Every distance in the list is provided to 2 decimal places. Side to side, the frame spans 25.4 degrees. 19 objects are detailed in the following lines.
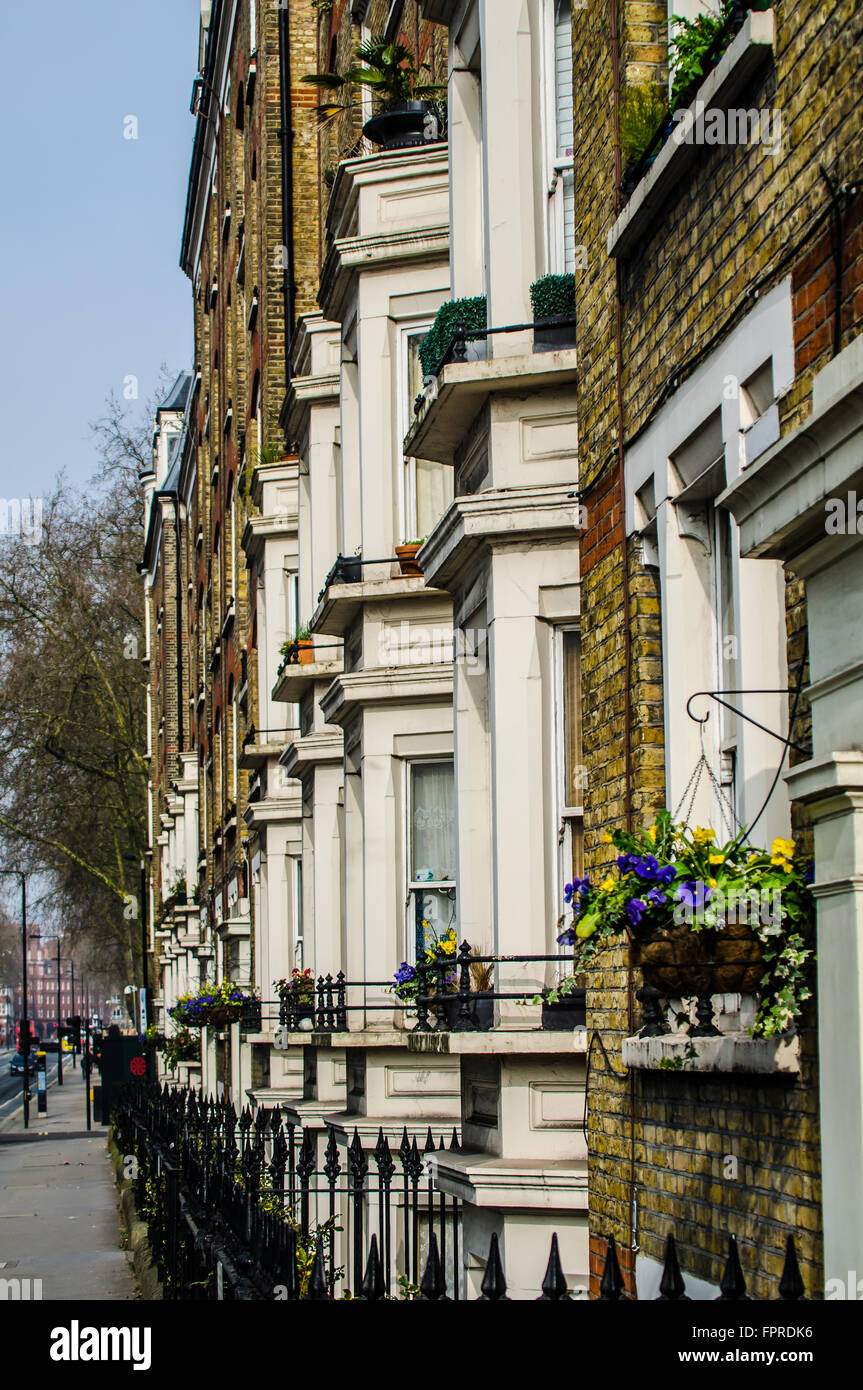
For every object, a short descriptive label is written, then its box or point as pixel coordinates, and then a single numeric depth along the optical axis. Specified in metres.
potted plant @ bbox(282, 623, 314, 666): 18.52
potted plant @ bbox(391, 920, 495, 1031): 10.02
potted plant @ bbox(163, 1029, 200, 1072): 40.09
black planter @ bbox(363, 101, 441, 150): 14.30
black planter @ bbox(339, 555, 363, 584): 14.35
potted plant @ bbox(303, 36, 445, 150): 13.58
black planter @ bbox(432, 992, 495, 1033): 9.95
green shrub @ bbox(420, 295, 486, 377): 10.41
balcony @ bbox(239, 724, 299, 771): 24.16
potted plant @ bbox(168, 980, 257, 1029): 25.61
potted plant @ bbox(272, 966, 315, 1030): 15.66
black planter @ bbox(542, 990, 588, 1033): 9.48
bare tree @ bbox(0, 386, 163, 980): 62.19
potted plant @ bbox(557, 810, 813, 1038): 5.29
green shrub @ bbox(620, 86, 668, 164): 7.53
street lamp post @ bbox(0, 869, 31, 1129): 58.38
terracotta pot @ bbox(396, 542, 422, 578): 13.98
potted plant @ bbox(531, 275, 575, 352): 9.80
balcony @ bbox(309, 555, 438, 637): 14.12
